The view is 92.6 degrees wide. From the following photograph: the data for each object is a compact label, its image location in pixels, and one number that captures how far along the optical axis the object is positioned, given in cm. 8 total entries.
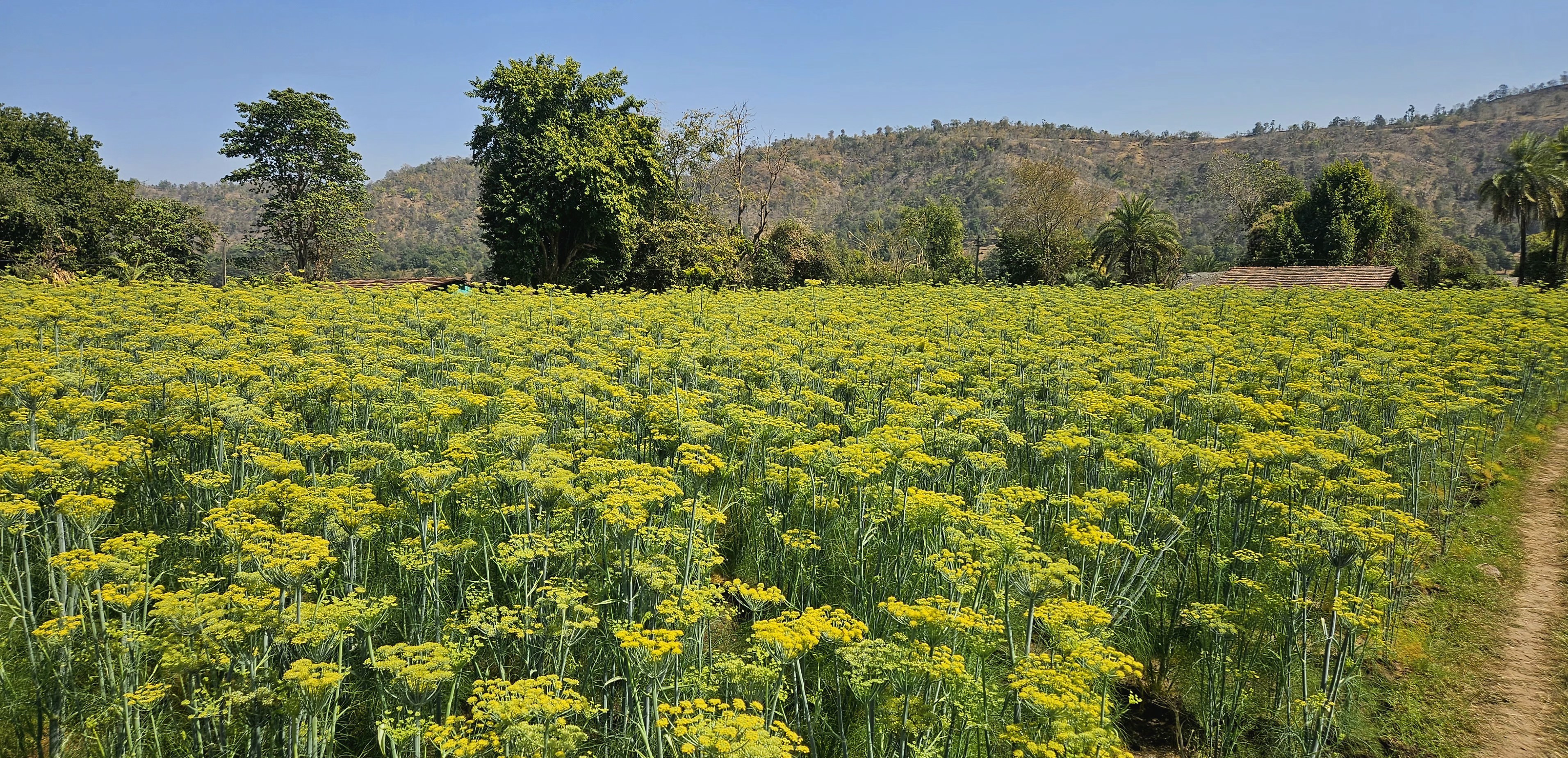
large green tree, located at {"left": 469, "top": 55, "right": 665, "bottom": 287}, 3148
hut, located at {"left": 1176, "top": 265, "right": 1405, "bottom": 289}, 3297
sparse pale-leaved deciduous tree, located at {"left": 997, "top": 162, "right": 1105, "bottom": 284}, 5122
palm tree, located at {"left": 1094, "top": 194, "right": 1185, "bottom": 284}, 4625
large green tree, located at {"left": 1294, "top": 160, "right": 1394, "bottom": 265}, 4891
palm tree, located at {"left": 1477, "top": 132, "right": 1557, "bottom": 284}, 4522
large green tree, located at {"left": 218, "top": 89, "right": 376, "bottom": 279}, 4581
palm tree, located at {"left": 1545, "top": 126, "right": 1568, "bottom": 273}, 4416
